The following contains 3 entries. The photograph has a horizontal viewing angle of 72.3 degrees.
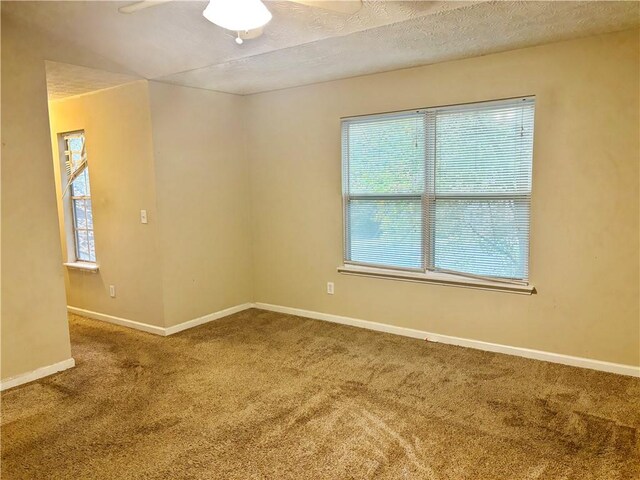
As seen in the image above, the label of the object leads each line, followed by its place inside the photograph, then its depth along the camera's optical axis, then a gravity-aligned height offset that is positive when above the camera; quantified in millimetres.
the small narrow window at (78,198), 4484 +8
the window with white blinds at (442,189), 3281 +9
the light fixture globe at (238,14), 1918 +803
